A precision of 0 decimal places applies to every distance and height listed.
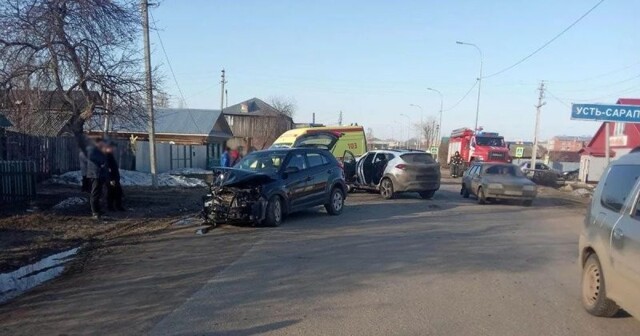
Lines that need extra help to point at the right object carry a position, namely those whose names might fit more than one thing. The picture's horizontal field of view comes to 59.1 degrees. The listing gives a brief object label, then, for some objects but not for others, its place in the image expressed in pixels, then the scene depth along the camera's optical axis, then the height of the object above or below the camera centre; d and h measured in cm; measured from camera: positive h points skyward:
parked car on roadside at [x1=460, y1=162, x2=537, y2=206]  1844 -183
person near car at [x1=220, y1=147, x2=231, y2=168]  1844 -133
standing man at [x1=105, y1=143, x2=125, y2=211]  1312 -180
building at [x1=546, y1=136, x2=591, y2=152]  9738 -246
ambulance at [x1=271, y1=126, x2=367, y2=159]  2330 -73
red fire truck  3566 -127
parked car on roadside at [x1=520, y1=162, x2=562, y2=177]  4031 -271
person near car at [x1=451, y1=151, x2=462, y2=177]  3962 -268
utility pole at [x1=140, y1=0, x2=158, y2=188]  1764 +92
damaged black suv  1167 -148
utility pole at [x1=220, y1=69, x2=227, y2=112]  6211 +330
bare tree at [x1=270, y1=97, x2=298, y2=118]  8393 +181
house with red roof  4044 -105
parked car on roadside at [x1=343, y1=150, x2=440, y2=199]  1844 -161
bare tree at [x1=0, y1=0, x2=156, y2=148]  1388 +155
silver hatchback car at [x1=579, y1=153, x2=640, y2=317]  503 -109
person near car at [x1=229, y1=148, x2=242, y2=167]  1894 -133
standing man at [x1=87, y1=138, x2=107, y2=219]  1016 -128
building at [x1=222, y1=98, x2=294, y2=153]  6639 -60
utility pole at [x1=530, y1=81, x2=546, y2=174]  3944 -12
